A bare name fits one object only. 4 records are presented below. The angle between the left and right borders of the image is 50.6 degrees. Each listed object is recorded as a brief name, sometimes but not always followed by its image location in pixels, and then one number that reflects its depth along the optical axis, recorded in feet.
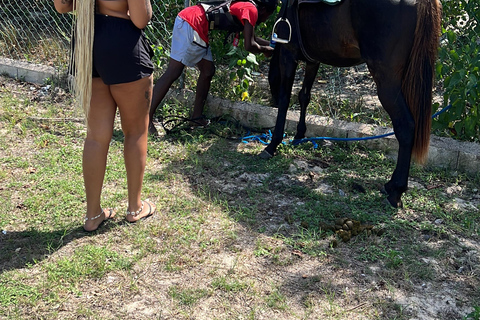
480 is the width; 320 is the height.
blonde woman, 10.27
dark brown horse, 12.37
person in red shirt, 16.06
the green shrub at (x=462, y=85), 14.52
